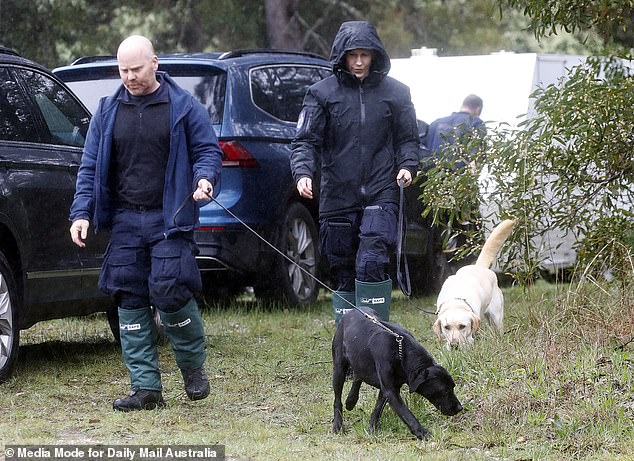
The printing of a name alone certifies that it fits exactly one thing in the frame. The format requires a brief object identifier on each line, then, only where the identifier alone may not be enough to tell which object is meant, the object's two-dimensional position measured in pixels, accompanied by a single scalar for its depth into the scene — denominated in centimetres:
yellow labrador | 1381
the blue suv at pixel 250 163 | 1761
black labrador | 1041
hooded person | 1352
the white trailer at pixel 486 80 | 2416
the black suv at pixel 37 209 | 1323
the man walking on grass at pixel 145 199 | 1184
